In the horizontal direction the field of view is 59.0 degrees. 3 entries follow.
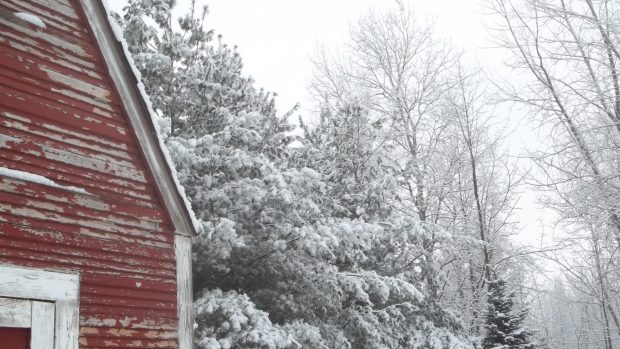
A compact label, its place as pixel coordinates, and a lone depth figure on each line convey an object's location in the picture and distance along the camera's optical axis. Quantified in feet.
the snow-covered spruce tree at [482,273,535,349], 48.85
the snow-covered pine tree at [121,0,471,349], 31.09
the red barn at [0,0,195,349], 16.74
